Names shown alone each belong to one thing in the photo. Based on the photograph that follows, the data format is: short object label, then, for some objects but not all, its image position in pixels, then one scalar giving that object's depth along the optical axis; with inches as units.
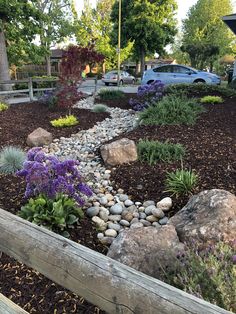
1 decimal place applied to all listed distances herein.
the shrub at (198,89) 335.0
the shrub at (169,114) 212.6
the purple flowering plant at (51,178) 99.0
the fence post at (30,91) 406.4
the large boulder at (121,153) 153.0
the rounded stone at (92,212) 113.1
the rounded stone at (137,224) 106.6
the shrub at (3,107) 306.2
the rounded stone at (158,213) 110.7
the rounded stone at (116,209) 116.0
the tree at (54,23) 519.6
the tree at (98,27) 1032.8
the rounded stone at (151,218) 110.6
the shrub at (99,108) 320.7
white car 833.7
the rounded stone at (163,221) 108.7
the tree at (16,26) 445.3
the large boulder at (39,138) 208.2
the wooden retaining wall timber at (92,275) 36.7
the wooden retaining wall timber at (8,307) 42.0
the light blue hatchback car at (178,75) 543.2
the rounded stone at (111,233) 103.6
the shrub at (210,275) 53.7
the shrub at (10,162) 156.3
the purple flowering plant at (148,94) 301.4
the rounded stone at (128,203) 119.7
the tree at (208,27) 1196.5
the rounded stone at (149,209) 113.4
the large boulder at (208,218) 82.7
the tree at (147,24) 809.2
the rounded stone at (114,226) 107.4
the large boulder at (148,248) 74.4
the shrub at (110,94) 429.6
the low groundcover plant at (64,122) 255.5
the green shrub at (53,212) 97.0
